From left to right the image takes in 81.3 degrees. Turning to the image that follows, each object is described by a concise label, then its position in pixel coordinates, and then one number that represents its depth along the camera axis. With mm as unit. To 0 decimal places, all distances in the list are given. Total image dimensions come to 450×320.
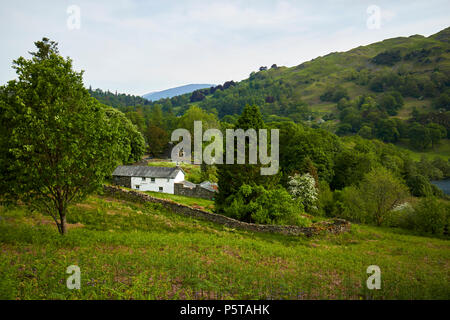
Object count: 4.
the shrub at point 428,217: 32281
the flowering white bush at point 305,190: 46844
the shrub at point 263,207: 27984
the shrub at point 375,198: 37969
